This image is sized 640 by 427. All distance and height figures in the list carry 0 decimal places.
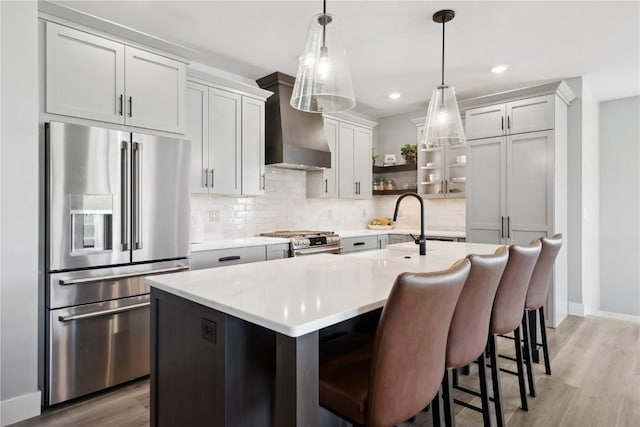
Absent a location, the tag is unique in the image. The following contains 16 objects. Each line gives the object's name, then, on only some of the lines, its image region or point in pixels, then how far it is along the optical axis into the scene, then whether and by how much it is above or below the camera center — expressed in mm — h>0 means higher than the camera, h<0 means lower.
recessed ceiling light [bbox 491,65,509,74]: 3705 +1491
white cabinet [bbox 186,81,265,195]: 3352 +720
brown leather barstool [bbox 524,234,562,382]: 2350 -401
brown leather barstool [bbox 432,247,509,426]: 1482 -432
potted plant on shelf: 5336 +909
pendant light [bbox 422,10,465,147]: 2662 +714
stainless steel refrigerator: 2270 -207
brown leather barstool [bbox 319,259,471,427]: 1120 -469
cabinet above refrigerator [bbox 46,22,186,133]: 2352 +937
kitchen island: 1072 -441
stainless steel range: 3783 -295
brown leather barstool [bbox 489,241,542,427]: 1929 -450
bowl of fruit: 5473 -147
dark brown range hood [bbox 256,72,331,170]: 3977 +941
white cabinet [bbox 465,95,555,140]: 3834 +1065
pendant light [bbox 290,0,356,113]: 1810 +745
